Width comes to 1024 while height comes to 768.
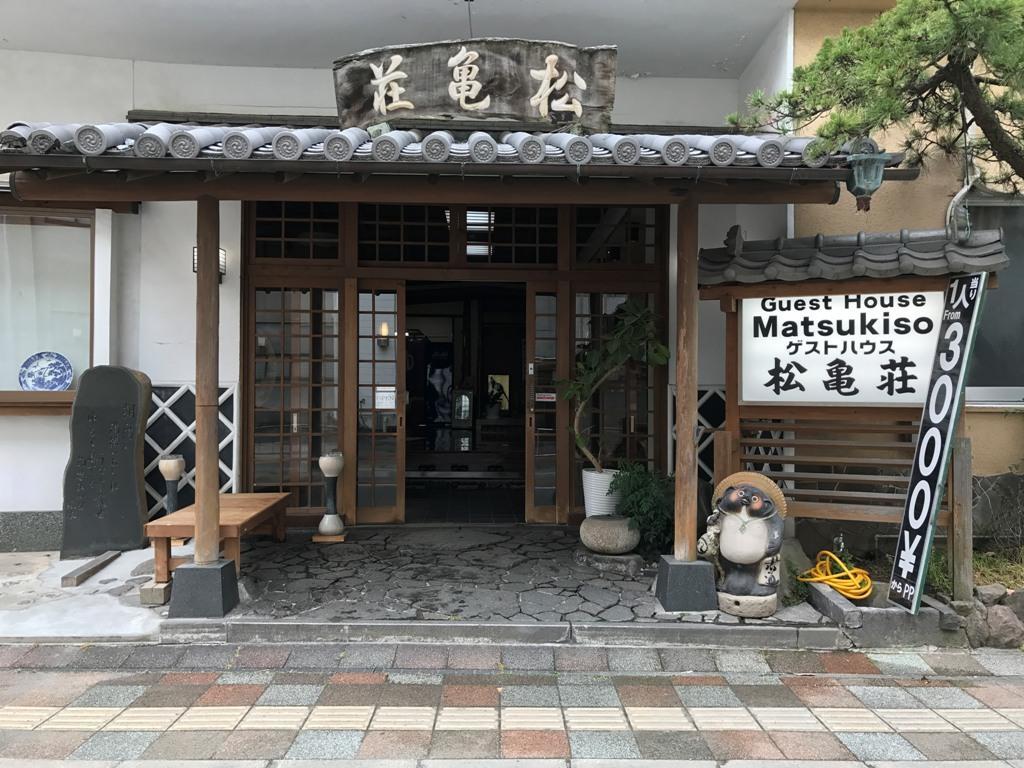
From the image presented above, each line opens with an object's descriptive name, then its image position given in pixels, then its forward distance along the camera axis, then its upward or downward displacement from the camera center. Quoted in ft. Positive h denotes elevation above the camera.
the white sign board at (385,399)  25.18 -0.62
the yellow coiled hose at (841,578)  16.42 -5.28
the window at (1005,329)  21.11 +1.86
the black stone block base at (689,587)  16.16 -5.29
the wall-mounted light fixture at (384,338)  25.17 +1.84
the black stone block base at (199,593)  15.81 -5.33
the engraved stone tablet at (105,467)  21.25 -2.89
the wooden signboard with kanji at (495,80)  17.42 +8.53
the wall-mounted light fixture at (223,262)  23.38 +4.56
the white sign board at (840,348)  16.79 +0.99
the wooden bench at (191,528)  17.02 -4.02
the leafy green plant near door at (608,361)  21.06 +0.78
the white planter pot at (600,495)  20.89 -3.75
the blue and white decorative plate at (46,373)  22.88 +0.39
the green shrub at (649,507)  19.72 -3.92
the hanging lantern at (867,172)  14.37 +4.92
